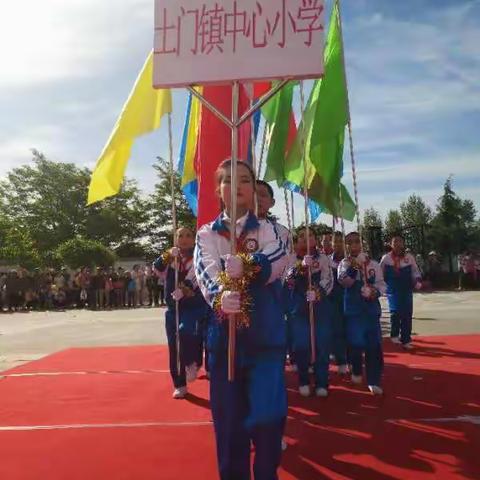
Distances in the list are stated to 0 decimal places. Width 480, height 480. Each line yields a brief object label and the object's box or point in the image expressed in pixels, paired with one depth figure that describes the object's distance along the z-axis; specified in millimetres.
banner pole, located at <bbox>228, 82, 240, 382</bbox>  2705
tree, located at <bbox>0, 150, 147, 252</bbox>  41000
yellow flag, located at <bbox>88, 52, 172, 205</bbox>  5344
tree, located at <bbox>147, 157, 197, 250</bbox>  34750
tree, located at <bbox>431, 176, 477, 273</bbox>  37094
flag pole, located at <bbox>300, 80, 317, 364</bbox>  5293
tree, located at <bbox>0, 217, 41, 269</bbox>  30594
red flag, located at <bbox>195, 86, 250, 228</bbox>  6289
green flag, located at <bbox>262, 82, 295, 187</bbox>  7535
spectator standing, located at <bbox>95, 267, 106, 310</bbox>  20797
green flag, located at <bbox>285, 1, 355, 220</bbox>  6672
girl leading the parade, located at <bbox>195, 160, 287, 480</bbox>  2674
